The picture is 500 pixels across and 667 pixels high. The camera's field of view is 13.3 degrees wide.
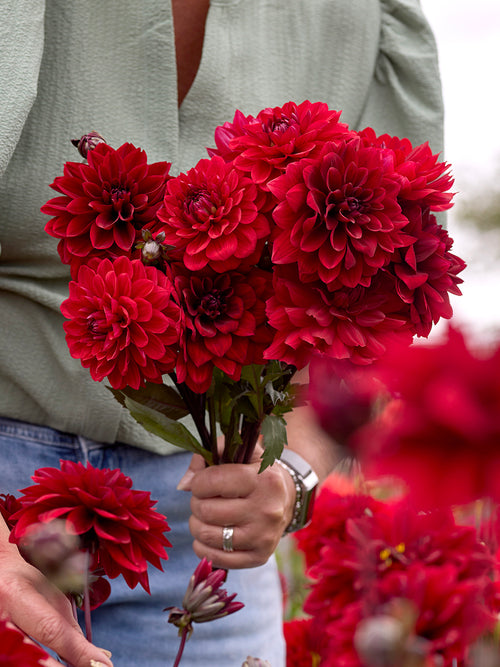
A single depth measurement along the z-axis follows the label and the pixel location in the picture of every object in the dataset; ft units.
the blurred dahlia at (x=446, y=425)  3.55
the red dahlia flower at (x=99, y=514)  4.87
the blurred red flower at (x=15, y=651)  4.29
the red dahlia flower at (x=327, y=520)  5.85
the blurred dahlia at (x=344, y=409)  4.27
